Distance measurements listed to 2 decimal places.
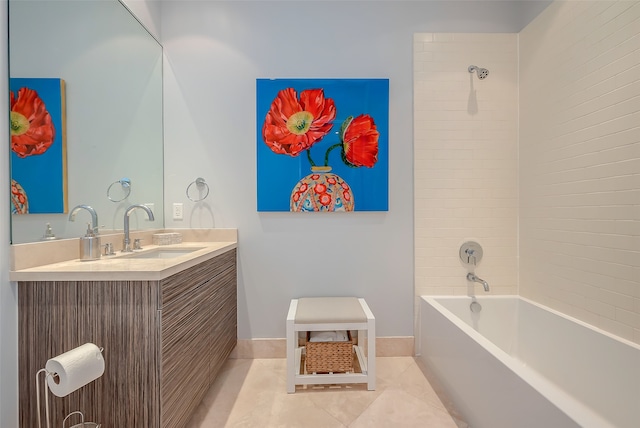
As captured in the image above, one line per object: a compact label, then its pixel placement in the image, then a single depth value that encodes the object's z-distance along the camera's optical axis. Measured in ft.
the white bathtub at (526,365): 3.95
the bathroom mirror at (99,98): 4.54
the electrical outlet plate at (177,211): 7.76
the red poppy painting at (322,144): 7.64
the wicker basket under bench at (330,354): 6.51
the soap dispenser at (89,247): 5.06
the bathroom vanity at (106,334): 4.13
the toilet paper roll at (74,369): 3.41
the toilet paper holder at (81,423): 4.00
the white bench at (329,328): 6.18
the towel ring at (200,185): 7.68
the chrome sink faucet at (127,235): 6.17
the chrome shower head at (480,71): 7.13
